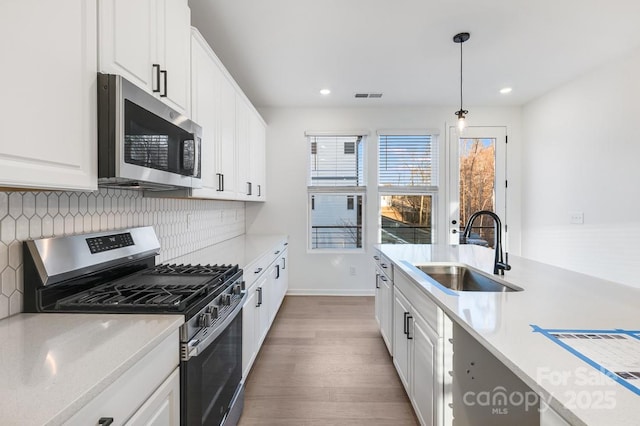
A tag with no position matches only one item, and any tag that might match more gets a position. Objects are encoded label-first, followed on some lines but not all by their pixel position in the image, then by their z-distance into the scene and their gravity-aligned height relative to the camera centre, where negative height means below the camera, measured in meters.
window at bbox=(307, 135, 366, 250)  4.52 +0.27
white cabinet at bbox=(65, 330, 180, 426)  0.74 -0.52
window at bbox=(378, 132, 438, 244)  4.49 +0.42
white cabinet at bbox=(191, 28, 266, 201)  2.00 +0.67
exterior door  4.45 +0.45
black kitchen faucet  1.78 -0.26
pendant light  2.59 +1.46
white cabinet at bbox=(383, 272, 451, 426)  1.41 -0.77
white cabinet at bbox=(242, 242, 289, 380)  2.11 -0.76
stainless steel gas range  1.16 -0.36
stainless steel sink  2.00 -0.46
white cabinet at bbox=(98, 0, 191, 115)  1.17 +0.74
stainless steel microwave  1.12 +0.29
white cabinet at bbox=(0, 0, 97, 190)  0.81 +0.34
